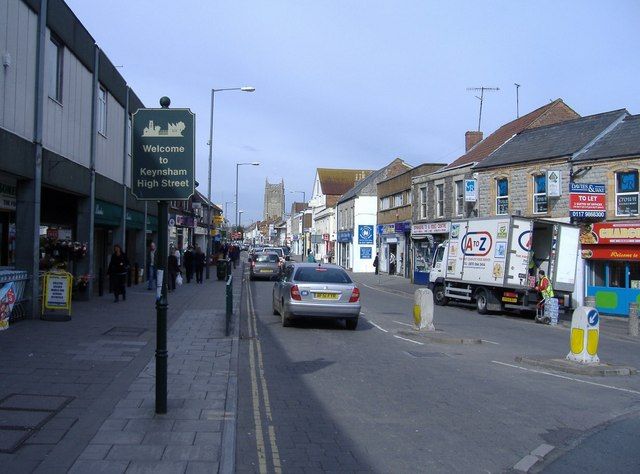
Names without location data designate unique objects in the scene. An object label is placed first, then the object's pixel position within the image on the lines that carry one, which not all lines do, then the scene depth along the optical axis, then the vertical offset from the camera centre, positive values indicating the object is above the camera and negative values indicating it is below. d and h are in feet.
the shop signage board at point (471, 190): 99.50 +10.64
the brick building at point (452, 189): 104.99 +12.19
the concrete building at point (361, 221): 167.43 +9.80
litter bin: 110.32 -2.91
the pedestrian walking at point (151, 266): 77.10 -1.71
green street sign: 22.67 +3.40
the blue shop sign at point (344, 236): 180.31 +5.86
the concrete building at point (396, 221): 133.50 +8.16
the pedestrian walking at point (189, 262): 101.00 -1.49
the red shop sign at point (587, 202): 74.69 +6.90
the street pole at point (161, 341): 22.03 -3.06
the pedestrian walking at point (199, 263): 101.12 -1.63
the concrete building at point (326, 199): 228.43 +23.43
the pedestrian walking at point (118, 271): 60.75 -1.90
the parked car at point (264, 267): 117.08 -2.34
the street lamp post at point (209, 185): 114.45 +12.73
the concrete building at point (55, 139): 42.55 +9.07
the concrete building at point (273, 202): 542.57 +45.58
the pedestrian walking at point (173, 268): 82.38 -2.04
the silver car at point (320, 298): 48.91 -3.28
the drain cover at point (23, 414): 19.07 -5.60
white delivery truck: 68.13 -0.06
